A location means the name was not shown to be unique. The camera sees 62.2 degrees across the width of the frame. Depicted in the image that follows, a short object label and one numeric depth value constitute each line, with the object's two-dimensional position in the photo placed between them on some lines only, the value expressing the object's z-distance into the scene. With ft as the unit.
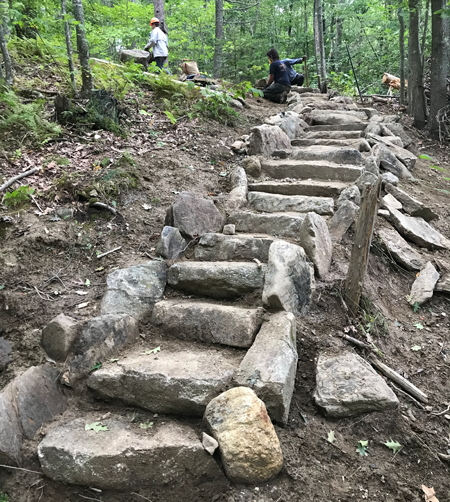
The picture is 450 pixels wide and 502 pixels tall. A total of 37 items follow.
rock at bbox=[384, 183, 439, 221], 17.74
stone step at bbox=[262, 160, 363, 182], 17.97
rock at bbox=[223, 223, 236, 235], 14.10
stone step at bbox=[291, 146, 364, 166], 18.97
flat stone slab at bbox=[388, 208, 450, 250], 15.98
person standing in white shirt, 35.60
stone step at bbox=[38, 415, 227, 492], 7.61
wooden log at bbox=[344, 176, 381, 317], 10.56
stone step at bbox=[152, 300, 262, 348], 10.00
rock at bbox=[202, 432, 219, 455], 7.50
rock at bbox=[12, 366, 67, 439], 8.56
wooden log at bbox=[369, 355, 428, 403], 9.44
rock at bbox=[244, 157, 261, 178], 19.20
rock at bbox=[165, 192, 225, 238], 13.78
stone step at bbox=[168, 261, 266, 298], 11.48
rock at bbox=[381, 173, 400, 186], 19.20
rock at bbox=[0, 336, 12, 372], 9.66
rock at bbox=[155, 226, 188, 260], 13.12
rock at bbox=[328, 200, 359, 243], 14.38
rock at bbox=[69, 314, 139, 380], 9.60
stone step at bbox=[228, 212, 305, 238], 13.99
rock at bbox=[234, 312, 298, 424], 8.18
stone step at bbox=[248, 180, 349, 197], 16.74
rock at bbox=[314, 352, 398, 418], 8.66
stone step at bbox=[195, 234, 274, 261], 12.72
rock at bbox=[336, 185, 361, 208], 15.31
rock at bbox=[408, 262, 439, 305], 13.02
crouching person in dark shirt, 36.45
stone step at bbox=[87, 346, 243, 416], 8.54
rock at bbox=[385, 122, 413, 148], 26.08
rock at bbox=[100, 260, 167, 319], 11.17
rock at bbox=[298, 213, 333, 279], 12.00
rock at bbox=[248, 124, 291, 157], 21.09
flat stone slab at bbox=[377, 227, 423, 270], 14.37
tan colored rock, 7.35
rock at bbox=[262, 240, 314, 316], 10.40
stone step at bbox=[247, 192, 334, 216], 15.29
